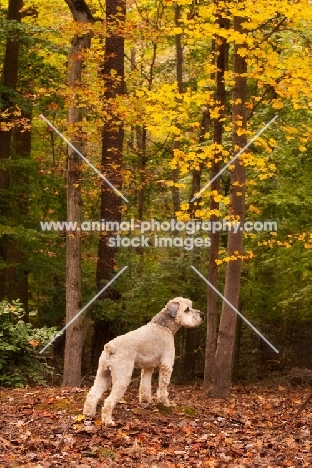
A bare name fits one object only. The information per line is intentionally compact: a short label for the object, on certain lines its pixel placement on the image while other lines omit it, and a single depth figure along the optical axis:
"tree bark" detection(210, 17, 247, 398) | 12.71
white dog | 8.14
